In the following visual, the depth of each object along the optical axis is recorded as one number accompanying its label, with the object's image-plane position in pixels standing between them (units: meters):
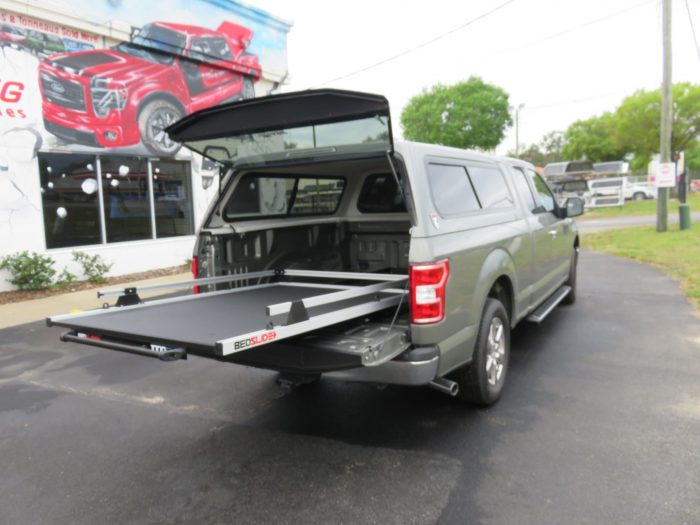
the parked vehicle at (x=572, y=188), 29.09
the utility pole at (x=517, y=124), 48.60
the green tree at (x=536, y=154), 86.62
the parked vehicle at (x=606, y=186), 30.67
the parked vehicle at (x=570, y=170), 34.56
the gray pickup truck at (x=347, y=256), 3.22
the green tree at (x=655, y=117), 34.34
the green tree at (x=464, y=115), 41.84
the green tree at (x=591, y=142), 55.62
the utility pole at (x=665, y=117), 14.72
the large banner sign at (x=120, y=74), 9.59
